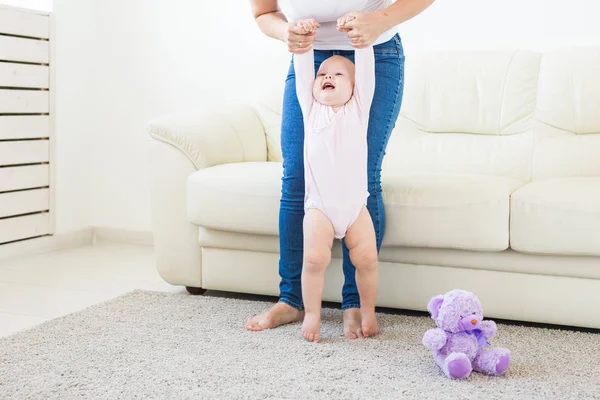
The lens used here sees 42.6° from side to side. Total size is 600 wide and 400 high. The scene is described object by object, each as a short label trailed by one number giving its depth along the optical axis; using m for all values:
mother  1.82
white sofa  1.96
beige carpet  1.54
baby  1.85
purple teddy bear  1.62
